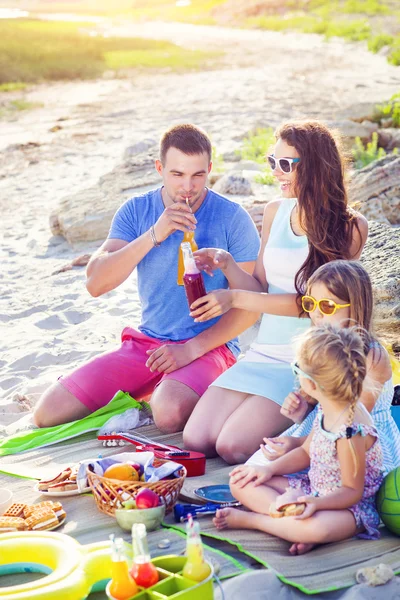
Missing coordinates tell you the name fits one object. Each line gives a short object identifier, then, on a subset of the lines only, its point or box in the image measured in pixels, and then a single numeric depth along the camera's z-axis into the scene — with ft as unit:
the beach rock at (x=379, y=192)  23.58
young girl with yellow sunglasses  11.12
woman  13.11
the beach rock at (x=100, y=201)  27.02
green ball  10.37
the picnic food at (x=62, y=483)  12.15
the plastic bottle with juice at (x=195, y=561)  8.53
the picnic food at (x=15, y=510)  11.27
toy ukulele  12.51
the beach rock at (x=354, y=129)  35.27
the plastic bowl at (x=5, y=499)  11.52
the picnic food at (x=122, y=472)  11.30
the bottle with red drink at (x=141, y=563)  8.52
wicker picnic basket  10.95
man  14.33
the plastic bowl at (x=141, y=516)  10.64
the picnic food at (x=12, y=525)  10.82
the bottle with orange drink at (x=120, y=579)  8.38
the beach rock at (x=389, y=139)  34.40
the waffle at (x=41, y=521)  11.01
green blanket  14.23
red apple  10.68
